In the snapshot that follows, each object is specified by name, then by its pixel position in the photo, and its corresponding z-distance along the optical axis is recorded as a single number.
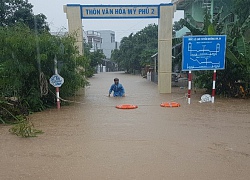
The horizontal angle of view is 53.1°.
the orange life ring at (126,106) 9.00
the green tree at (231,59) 10.55
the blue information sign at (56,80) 8.79
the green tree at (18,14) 19.20
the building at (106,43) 63.75
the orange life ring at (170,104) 9.25
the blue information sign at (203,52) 9.69
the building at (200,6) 20.86
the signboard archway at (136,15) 12.35
